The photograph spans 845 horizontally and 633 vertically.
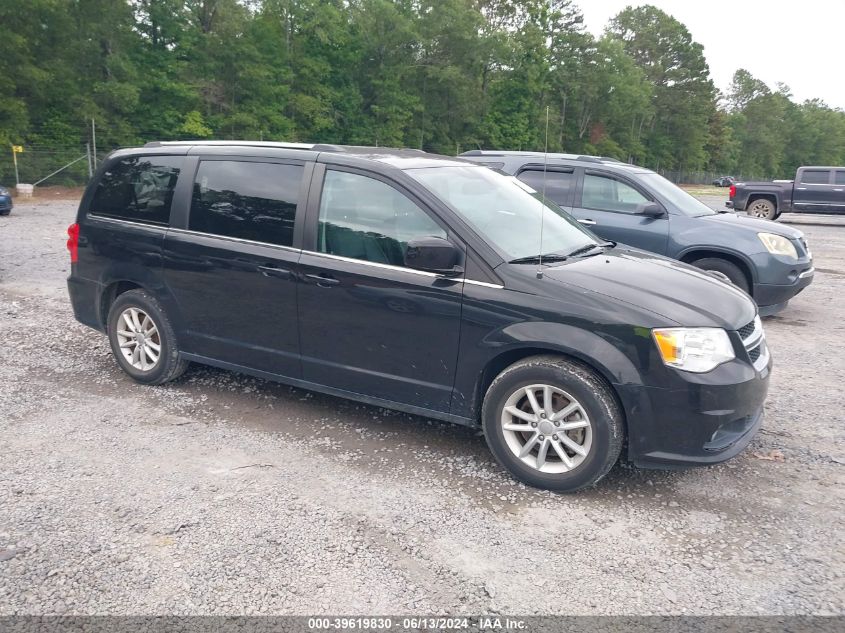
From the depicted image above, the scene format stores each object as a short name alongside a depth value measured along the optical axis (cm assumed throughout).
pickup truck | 2225
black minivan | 377
